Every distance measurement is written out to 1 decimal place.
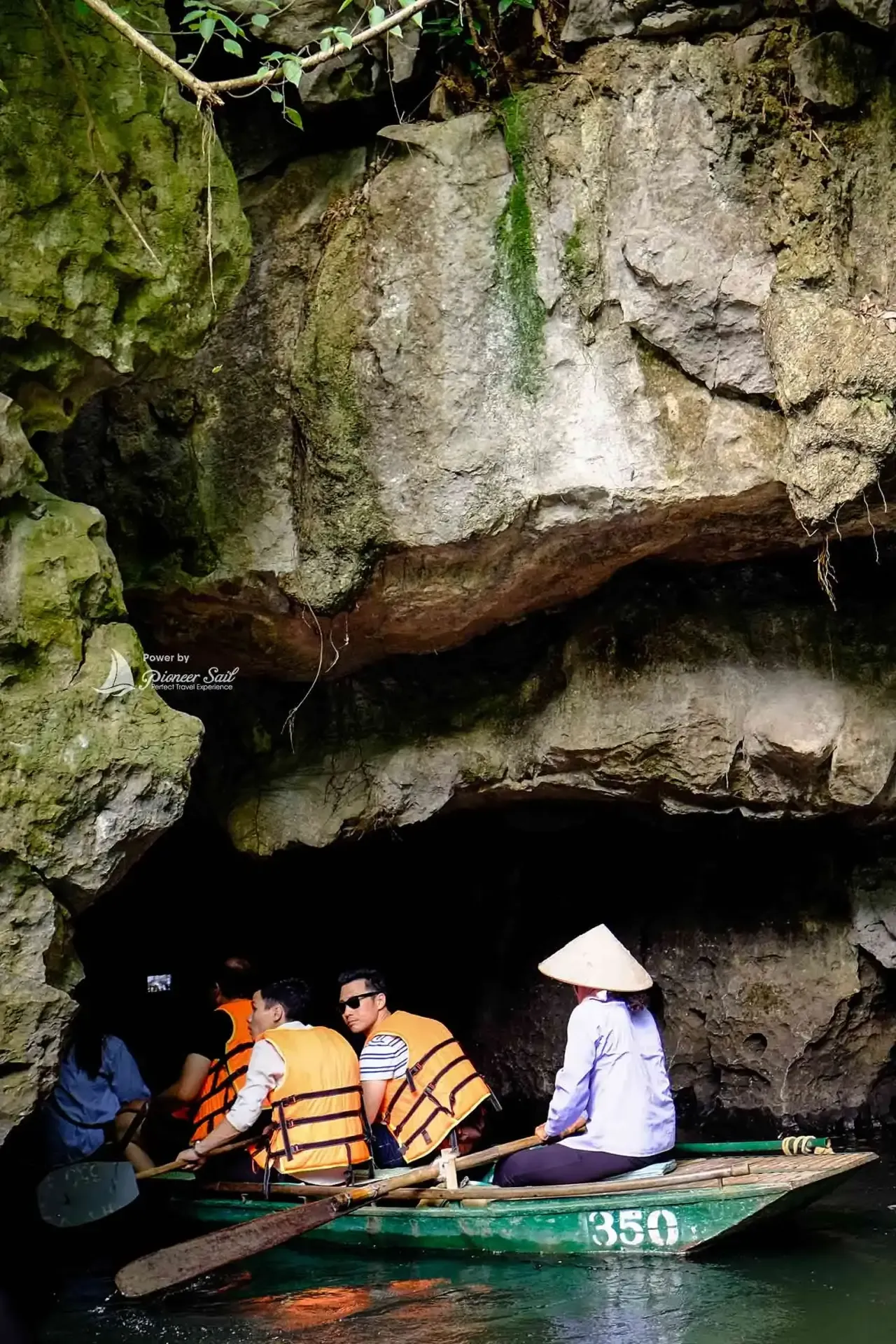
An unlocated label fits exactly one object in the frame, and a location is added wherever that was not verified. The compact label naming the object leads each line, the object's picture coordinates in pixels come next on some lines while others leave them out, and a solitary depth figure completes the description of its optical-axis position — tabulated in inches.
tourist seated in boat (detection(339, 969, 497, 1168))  259.0
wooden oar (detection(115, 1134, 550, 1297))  223.1
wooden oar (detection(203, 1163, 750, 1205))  217.8
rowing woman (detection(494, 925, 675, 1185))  228.2
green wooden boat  212.5
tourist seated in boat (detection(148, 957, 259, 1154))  278.8
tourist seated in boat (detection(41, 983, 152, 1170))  269.4
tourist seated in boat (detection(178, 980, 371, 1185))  252.8
